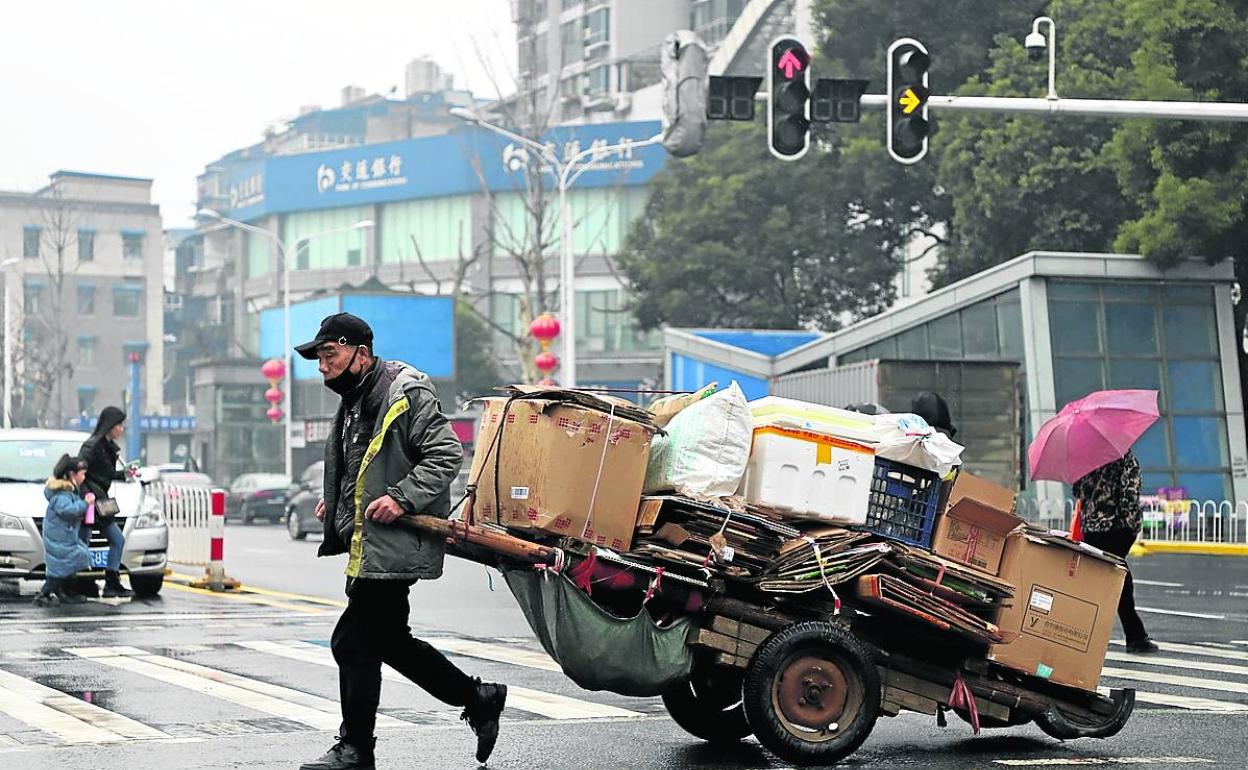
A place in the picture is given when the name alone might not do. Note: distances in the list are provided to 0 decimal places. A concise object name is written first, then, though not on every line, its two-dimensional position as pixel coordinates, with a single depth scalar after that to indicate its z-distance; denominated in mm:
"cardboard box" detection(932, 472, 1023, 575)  8422
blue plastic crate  8398
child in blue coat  16625
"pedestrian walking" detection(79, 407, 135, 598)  16922
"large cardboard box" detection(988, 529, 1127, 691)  8516
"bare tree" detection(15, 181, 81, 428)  81506
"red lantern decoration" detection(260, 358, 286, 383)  61438
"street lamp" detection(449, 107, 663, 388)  40312
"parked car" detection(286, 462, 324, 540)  34875
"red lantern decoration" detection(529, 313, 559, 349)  39125
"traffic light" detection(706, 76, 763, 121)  18062
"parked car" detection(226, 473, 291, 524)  49094
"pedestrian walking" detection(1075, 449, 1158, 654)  13078
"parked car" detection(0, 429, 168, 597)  17266
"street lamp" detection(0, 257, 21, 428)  74062
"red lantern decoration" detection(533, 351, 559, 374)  37469
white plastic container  8219
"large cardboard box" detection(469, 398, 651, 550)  7938
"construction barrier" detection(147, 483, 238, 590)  19297
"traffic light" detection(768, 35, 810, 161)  17672
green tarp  7762
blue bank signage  82812
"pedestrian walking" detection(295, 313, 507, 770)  7441
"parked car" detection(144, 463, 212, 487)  45562
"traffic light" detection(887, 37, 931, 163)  17812
